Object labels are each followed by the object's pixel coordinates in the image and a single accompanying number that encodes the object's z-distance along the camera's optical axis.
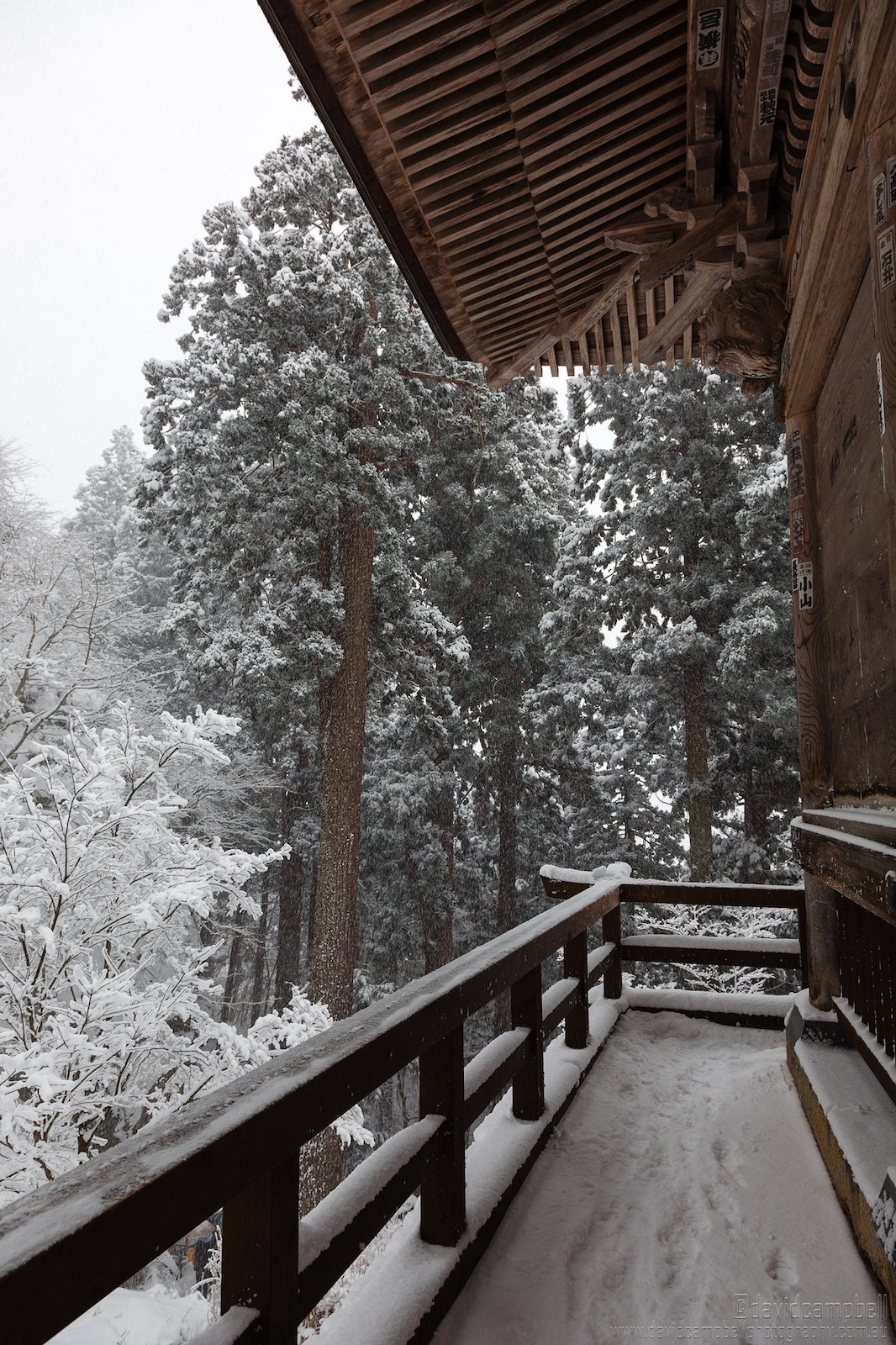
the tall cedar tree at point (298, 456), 11.42
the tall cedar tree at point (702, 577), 12.47
